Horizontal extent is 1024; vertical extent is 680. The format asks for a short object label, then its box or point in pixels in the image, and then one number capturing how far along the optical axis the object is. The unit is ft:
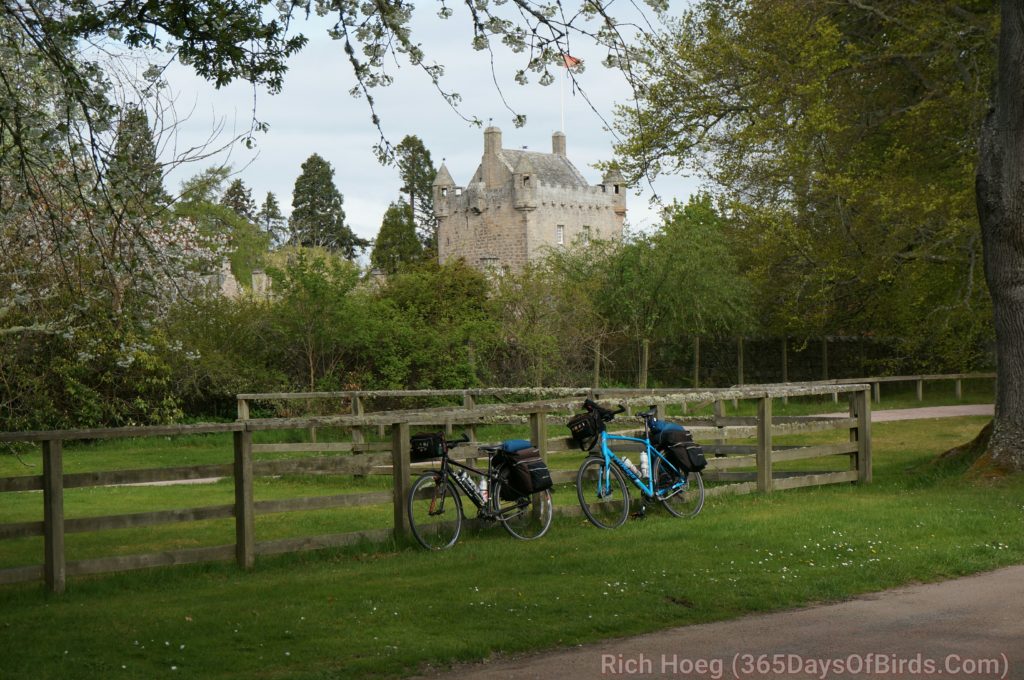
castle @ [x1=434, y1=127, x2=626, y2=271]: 212.84
